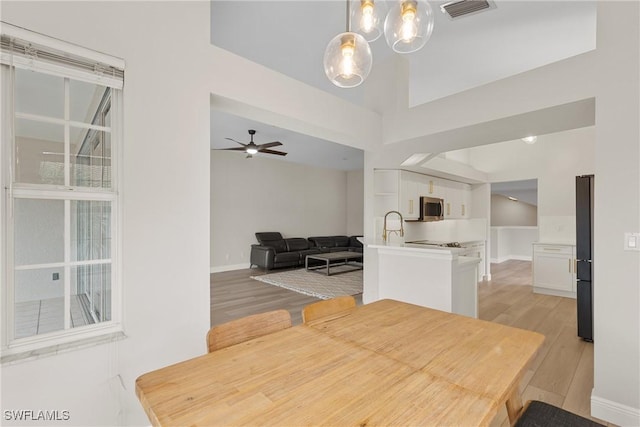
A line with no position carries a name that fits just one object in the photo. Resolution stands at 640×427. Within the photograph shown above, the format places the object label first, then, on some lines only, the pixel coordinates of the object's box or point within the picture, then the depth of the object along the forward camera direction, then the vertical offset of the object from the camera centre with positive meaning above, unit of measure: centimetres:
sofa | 707 -92
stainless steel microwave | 581 +11
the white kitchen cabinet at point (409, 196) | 527 +34
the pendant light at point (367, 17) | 143 +98
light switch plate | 185 -17
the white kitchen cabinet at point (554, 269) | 486 -93
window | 146 +12
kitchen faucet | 440 -26
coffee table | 667 -108
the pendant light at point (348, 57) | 150 +80
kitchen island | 303 -70
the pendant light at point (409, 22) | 140 +92
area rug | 505 -133
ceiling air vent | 266 +189
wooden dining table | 81 -55
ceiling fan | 510 +114
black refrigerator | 312 -40
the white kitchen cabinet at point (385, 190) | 447 +39
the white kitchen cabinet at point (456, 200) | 662 +34
